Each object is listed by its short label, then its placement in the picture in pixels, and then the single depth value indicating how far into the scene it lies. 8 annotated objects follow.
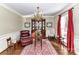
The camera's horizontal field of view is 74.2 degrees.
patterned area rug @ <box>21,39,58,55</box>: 1.96
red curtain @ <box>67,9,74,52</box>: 1.81
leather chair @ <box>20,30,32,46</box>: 2.57
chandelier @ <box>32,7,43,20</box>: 2.31
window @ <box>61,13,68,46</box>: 2.35
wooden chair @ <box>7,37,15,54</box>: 2.01
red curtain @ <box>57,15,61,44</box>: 2.69
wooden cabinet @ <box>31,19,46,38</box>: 2.40
